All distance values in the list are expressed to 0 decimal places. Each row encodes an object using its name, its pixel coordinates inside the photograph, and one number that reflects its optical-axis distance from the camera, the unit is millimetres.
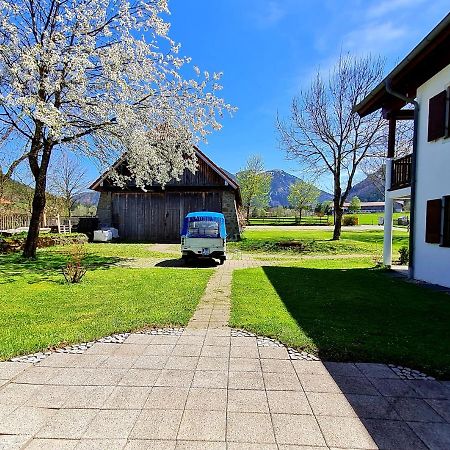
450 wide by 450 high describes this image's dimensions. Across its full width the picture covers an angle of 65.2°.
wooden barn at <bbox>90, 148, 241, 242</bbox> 22719
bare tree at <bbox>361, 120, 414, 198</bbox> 21688
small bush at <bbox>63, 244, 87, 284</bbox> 8930
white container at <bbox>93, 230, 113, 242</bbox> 21891
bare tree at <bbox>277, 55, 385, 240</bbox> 21344
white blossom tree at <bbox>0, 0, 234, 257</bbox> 10805
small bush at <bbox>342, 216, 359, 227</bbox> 49059
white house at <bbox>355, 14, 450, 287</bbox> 8898
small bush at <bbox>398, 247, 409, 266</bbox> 13794
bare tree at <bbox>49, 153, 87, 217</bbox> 34938
